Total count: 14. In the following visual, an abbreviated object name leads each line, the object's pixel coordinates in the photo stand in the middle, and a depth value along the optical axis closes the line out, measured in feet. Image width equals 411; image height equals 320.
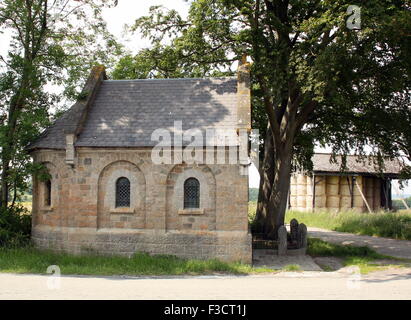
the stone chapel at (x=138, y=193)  52.31
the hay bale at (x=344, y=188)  127.03
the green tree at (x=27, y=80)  57.00
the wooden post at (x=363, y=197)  118.08
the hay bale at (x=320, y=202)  125.75
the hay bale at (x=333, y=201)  126.11
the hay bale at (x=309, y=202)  127.34
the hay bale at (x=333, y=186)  126.52
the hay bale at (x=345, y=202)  125.80
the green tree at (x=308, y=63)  50.29
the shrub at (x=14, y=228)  55.42
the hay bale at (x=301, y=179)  132.00
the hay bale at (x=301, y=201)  132.05
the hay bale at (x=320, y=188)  126.21
